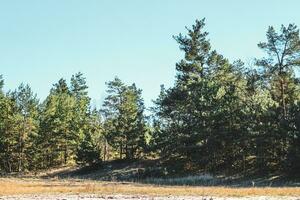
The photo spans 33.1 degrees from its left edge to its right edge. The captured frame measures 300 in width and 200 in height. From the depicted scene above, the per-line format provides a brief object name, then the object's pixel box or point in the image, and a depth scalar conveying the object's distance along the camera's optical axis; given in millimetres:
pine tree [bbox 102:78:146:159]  79750
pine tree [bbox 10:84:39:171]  88312
